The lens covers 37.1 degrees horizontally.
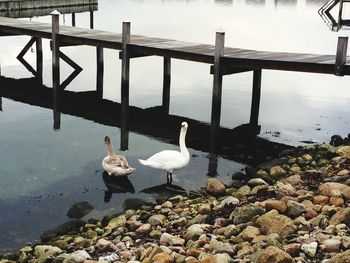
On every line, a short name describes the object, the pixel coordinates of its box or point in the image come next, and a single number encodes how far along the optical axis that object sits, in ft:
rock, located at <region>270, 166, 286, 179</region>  36.15
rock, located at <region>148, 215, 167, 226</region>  28.78
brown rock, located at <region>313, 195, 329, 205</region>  26.37
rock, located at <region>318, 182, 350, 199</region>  26.71
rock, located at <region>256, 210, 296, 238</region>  22.64
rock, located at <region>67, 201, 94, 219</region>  32.86
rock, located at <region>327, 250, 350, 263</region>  18.14
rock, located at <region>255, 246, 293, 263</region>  19.01
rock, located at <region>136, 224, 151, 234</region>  28.09
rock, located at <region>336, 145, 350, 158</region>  38.08
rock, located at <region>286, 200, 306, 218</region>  24.99
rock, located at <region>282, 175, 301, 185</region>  32.42
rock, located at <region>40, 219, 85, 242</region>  29.60
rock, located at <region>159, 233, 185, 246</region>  24.79
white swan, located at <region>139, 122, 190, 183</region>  37.52
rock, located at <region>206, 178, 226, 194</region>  34.22
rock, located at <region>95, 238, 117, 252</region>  25.94
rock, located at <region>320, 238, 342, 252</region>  20.22
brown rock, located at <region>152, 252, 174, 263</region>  21.84
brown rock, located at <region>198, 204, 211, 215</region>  29.58
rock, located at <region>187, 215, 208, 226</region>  27.58
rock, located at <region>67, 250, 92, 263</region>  24.58
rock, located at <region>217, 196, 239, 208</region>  29.55
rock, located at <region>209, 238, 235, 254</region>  21.83
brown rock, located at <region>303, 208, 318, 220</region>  24.52
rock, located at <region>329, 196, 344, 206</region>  25.84
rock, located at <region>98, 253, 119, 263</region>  24.20
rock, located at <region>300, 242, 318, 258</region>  20.20
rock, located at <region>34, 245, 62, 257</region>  26.51
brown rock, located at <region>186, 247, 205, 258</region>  22.39
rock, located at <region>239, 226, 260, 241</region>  23.09
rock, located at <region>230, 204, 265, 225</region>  25.66
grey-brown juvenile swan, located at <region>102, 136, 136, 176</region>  37.96
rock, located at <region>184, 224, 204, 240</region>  25.09
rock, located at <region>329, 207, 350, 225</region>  22.49
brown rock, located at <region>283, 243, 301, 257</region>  20.36
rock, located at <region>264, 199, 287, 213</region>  25.61
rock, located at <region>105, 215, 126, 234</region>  29.63
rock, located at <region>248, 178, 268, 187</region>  33.80
